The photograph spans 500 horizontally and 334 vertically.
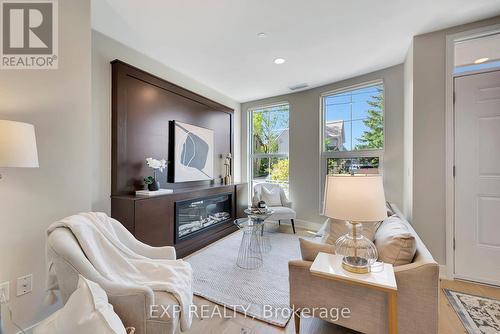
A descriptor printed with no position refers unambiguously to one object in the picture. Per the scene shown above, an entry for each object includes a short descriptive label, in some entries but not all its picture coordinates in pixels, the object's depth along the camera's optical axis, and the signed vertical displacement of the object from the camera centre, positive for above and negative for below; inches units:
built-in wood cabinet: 96.7 -24.4
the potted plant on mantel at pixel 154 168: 108.7 -1.4
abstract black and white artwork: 129.9 +8.5
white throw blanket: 54.3 -27.7
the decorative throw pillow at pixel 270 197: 172.1 -25.0
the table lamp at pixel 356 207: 51.3 -10.0
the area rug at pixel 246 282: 76.2 -49.7
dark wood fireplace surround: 100.3 +7.7
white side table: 47.6 -26.0
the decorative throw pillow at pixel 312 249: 65.5 -25.2
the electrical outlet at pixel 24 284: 60.0 -33.2
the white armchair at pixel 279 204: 159.3 -30.7
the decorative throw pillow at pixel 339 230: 77.7 -23.9
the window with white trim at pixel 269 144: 189.6 +19.1
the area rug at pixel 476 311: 67.1 -49.8
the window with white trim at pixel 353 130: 146.2 +25.4
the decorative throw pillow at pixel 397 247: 57.2 -22.0
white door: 90.1 -5.0
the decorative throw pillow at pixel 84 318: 32.0 -23.4
